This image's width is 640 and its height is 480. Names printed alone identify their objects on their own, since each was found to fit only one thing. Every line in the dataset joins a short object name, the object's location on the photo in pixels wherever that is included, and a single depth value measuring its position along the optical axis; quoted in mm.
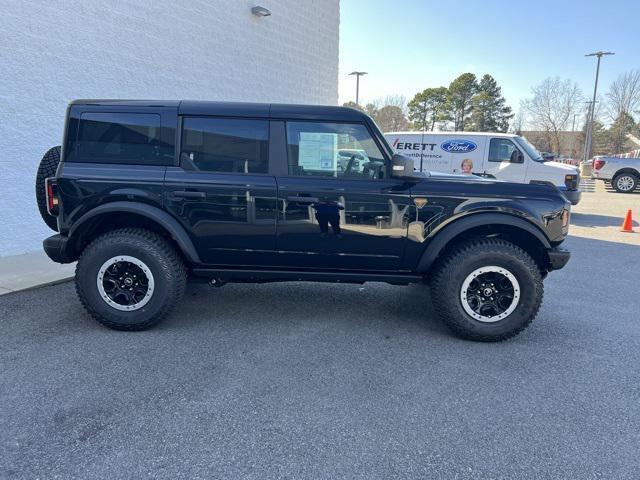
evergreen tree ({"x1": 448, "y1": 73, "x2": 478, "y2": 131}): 49562
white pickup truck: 16922
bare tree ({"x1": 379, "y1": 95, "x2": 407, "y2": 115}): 50006
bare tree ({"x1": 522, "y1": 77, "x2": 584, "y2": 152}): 44250
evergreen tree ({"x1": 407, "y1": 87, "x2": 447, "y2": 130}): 50000
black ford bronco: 3629
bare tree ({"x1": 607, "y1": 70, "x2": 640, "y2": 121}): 42122
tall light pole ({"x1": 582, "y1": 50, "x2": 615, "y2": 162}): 27844
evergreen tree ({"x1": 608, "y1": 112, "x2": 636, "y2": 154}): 43094
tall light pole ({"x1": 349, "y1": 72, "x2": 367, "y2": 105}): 31672
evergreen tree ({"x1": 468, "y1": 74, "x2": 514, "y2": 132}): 48844
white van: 10133
